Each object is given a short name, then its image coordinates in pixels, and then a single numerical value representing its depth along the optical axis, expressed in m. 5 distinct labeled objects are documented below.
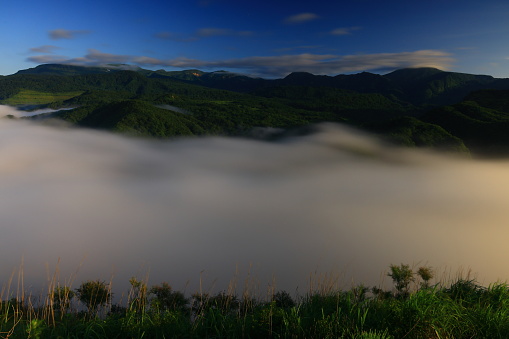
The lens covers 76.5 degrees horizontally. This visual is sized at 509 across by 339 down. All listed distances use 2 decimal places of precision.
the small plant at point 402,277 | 18.64
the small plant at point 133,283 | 16.51
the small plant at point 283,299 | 18.20
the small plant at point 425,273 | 17.59
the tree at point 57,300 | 20.36
